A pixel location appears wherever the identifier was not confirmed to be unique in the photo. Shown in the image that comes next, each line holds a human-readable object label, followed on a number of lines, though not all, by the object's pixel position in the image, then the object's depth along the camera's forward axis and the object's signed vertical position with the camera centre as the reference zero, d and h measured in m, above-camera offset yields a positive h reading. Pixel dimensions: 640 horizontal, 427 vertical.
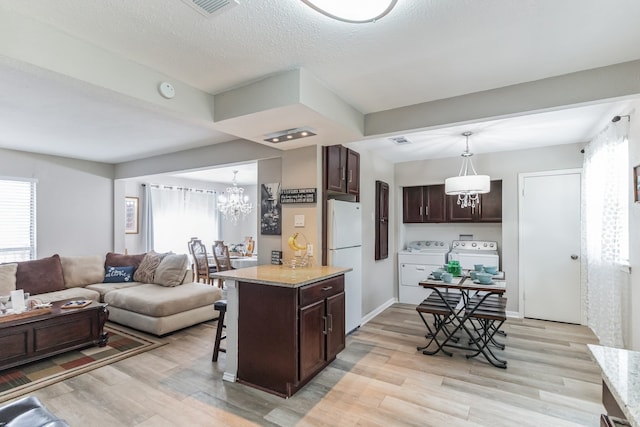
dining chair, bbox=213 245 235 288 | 6.27 -0.87
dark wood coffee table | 2.96 -1.19
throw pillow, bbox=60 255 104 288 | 4.75 -0.84
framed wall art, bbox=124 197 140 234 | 6.80 -0.01
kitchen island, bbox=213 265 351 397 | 2.52 -0.94
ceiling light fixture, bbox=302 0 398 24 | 1.38 +0.91
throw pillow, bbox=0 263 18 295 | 3.98 -0.81
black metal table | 3.16 -1.00
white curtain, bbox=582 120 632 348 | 3.02 -0.18
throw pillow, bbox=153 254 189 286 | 4.58 -0.82
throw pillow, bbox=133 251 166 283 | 4.86 -0.83
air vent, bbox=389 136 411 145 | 4.05 +0.96
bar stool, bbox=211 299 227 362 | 3.15 -1.13
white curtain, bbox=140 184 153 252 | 6.99 -0.14
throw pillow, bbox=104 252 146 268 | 5.18 -0.74
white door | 4.39 -0.43
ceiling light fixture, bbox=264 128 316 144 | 3.02 +0.78
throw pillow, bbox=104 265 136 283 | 4.98 -0.94
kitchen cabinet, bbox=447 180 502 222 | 5.07 +0.09
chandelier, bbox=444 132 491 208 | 3.69 +0.35
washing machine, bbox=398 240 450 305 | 5.30 -0.88
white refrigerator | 3.61 -0.39
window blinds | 4.66 -0.08
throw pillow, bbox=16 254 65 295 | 4.23 -0.84
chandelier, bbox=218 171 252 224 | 7.42 +0.26
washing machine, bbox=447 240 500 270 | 4.89 -0.61
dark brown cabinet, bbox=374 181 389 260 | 4.89 -0.10
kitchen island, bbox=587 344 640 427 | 0.85 -0.50
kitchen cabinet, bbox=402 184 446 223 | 5.47 +0.19
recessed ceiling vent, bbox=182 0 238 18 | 1.60 +1.06
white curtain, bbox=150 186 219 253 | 7.30 -0.06
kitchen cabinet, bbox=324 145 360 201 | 3.63 +0.54
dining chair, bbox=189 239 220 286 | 6.51 -0.90
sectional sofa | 3.91 -1.02
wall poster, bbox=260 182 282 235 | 3.87 +0.06
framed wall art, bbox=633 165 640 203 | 2.63 +0.25
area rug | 2.69 -1.44
